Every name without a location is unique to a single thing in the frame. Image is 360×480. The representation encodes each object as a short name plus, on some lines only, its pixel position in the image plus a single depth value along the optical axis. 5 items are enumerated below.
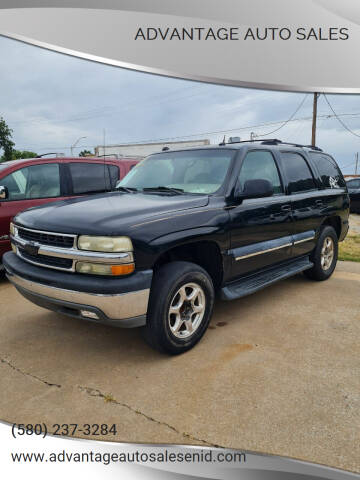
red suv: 5.31
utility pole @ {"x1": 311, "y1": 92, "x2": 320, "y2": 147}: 22.87
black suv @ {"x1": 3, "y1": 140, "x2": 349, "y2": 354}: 2.71
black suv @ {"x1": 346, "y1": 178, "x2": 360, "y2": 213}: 14.27
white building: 22.64
